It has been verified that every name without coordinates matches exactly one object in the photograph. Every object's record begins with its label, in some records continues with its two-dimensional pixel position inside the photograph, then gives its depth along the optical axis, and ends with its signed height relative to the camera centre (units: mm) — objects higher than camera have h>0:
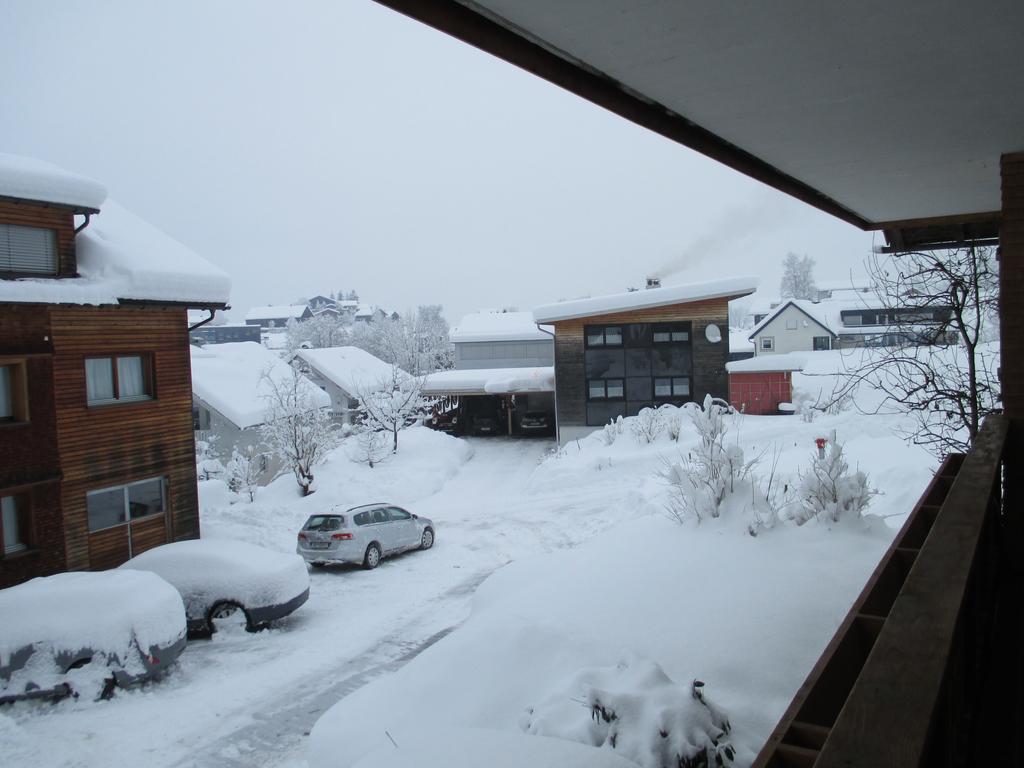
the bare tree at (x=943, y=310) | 12625 +593
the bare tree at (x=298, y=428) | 25031 -1999
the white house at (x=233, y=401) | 28969 -1091
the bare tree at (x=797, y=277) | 112125 +11245
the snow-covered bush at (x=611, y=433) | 26016 -2689
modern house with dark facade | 29922 +127
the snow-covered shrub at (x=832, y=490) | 8922 -1751
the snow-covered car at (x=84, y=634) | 9297 -3308
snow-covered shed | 30547 -1395
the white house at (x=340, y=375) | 40469 -349
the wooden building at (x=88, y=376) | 14500 +78
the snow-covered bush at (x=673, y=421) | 24328 -2243
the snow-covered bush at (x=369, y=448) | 29062 -3183
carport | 34875 -1347
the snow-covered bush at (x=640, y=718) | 3758 -1972
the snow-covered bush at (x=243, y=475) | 25516 -3500
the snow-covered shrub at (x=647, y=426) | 24922 -2397
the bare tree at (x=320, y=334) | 73312 +3583
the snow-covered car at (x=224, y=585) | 12234 -3493
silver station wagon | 15852 -3642
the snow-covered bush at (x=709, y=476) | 9992 -1695
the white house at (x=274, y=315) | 128375 +10016
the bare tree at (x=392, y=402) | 31375 -1524
